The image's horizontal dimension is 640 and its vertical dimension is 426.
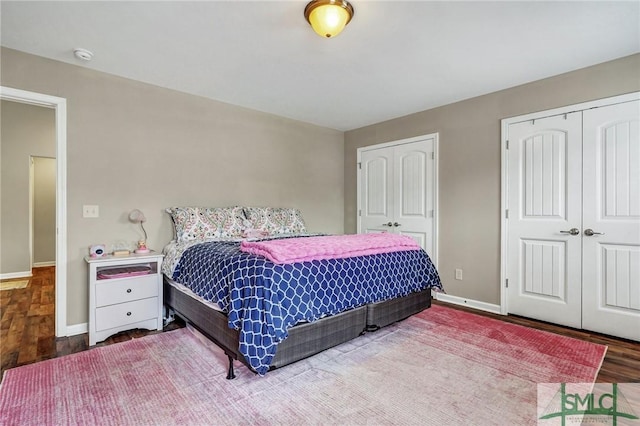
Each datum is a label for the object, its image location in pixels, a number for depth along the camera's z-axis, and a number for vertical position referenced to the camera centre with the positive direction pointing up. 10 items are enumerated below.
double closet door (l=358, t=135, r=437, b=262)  4.04 +0.34
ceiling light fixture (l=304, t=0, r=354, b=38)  1.90 +1.27
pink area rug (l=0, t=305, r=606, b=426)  1.61 -1.06
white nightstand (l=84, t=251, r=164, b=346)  2.55 -0.71
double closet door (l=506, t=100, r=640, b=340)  2.64 -0.06
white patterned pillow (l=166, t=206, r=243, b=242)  3.18 -0.10
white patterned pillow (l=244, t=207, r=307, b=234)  3.73 -0.08
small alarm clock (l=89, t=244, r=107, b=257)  2.74 -0.34
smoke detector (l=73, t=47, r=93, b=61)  2.53 +1.34
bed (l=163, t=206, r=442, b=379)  1.78 -0.56
